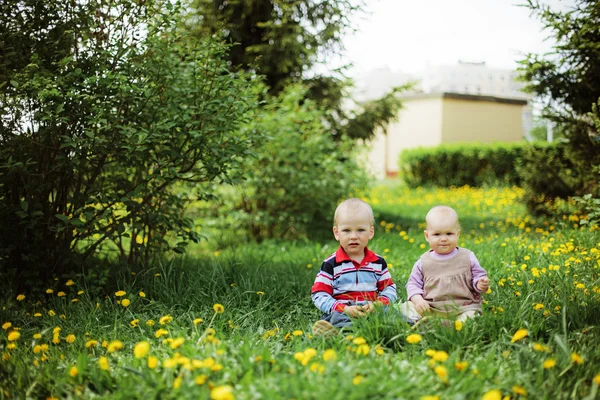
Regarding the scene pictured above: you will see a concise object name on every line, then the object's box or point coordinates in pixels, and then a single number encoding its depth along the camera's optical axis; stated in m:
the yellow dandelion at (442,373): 1.99
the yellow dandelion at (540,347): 2.22
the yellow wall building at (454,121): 21.23
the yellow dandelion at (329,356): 2.09
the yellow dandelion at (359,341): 2.22
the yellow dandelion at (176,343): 2.22
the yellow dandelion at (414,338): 2.31
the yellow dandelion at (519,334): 2.27
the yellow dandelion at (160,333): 2.55
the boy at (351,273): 3.03
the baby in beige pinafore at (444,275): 3.02
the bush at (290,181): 6.74
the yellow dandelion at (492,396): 1.75
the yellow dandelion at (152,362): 2.15
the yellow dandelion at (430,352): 2.22
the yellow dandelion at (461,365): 2.09
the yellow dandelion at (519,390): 1.89
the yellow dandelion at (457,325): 2.50
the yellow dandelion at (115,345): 2.19
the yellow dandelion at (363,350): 2.23
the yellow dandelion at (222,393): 1.76
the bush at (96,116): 3.68
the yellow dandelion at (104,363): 2.16
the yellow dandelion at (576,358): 2.07
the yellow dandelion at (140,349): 2.10
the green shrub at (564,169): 5.79
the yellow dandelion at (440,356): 2.08
